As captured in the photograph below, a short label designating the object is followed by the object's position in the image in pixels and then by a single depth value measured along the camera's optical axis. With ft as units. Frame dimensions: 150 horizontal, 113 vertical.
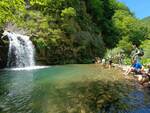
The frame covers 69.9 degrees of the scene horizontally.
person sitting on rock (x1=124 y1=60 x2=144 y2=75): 28.93
